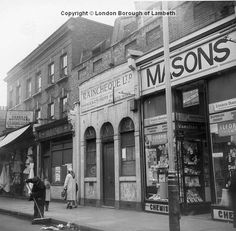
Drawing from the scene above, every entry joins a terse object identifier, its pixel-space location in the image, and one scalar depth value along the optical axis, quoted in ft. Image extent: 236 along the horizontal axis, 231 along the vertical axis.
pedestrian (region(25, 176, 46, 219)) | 42.55
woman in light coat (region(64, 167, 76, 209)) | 54.34
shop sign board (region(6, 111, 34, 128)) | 81.46
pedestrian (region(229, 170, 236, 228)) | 30.71
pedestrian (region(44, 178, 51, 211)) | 51.70
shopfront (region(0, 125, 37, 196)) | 77.00
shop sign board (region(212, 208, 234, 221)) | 34.45
